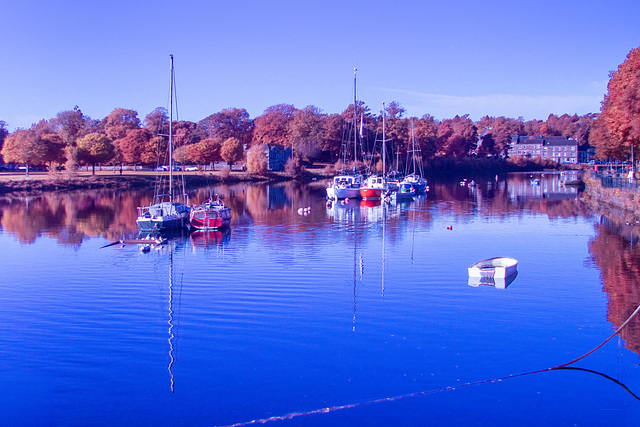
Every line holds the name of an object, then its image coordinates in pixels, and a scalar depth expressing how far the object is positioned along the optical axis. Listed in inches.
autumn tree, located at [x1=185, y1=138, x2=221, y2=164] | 4109.3
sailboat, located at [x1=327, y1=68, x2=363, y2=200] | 2396.7
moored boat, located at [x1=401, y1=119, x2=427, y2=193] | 2892.5
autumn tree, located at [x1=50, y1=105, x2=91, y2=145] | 4121.6
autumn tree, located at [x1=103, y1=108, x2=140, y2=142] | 4670.3
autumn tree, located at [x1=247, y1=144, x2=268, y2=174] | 4023.1
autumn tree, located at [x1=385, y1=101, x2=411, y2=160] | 4719.5
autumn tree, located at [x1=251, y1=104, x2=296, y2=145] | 5167.3
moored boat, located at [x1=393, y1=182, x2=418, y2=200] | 2511.8
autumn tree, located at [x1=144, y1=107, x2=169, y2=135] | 4628.4
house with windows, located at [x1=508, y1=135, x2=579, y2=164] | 7126.0
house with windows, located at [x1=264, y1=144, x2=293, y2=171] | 4544.8
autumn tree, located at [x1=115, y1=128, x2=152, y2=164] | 3909.9
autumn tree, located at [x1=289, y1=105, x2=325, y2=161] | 4714.6
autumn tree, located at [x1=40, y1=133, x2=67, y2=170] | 3129.9
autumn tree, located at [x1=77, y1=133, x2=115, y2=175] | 3267.7
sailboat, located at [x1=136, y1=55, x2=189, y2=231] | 1320.1
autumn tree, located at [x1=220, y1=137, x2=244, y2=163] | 4207.7
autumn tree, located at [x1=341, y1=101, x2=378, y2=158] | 4554.6
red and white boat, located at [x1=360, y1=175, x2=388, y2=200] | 2436.0
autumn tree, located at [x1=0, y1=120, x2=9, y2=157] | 4464.1
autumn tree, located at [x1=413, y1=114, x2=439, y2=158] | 5093.5
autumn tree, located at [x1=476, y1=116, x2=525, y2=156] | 6235.2
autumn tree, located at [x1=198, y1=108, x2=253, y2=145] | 5260.8
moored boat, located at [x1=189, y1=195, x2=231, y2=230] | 1397.6
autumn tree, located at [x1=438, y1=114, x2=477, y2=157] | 5807.1
